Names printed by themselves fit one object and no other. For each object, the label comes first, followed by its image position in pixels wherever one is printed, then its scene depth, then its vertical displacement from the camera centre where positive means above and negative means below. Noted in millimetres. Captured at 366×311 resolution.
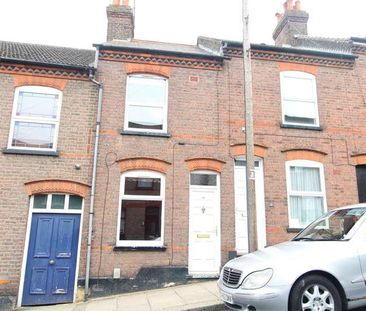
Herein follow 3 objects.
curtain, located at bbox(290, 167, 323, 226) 10242 +1070
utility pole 7059 +1991
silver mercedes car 4672 -640
